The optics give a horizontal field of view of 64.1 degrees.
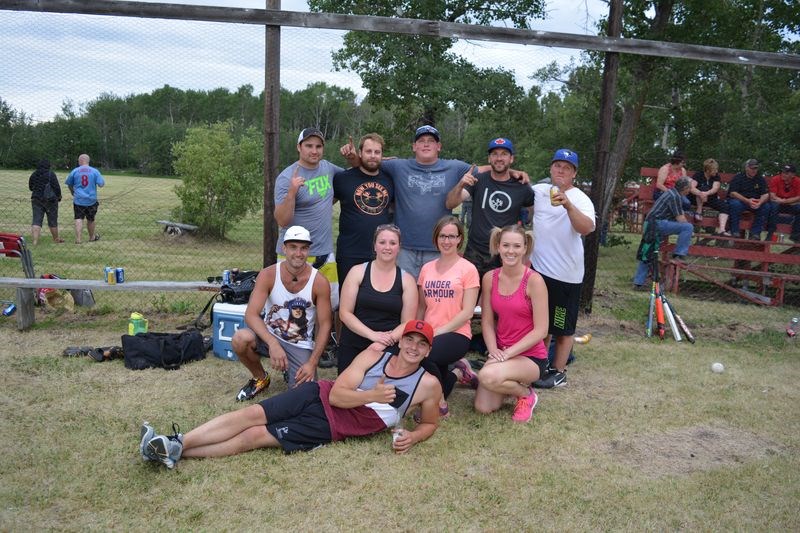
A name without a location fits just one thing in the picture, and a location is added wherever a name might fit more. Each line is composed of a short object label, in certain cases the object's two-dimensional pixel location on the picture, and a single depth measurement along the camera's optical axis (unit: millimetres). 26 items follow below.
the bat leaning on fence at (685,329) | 6793
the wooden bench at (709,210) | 9797
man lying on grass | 3818
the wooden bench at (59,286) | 6254
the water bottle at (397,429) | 3982
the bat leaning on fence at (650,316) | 6945
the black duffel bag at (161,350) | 5430
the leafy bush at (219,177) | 12289
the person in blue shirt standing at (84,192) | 10062
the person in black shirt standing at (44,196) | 8316
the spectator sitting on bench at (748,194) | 9523
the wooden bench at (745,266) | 8852
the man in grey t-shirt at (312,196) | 5234
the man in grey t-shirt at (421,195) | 5305
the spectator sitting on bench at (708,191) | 9516
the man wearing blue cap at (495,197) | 5336
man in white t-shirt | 5309
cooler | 5715
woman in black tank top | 4473
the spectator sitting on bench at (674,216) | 8688
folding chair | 6426
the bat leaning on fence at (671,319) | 6867
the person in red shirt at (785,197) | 9609
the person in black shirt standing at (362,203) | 5312
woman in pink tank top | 4621
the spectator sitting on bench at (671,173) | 9320
